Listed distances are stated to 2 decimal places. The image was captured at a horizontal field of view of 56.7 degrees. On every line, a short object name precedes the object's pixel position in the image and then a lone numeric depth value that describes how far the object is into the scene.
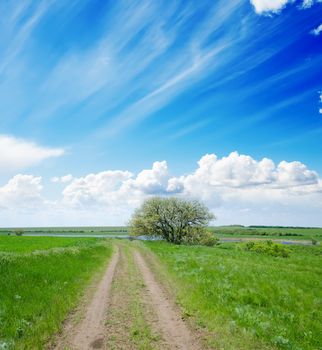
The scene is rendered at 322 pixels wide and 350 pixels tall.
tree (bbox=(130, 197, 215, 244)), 63.88
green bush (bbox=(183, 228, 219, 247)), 64.12
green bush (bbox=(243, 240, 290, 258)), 43.20
